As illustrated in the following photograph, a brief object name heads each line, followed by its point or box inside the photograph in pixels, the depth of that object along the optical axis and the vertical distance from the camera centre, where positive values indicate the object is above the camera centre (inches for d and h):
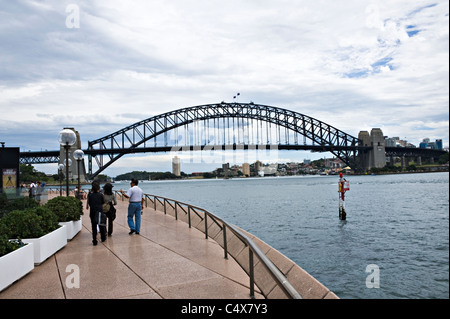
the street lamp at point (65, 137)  427.8 +40.3
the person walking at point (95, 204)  313.7 -28.0
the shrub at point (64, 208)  332.5 -33.4
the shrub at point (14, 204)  347.1 -30.9
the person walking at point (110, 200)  333.4 -27.6
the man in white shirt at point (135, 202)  358.0 -31.0
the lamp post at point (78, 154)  709.9 +33.6
